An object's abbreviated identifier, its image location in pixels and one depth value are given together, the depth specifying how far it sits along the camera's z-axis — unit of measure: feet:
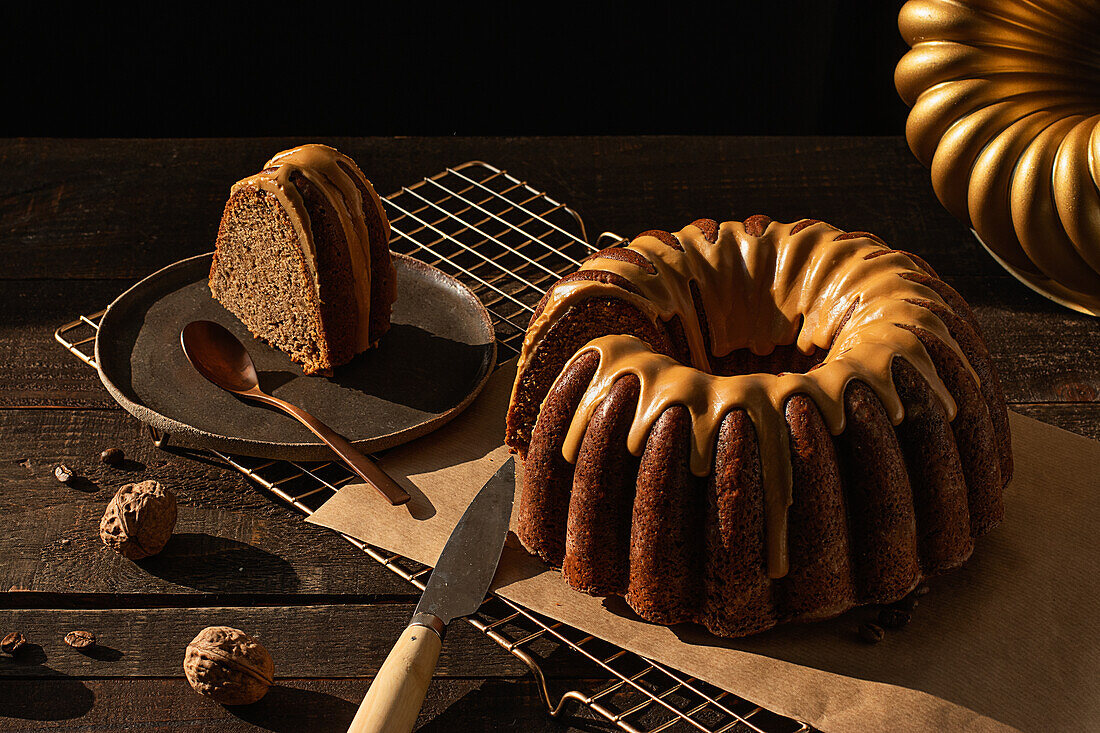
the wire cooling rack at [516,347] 7.26
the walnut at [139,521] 7.48
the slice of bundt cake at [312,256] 7.85
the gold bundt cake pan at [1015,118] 8.03
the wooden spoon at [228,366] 7.73
